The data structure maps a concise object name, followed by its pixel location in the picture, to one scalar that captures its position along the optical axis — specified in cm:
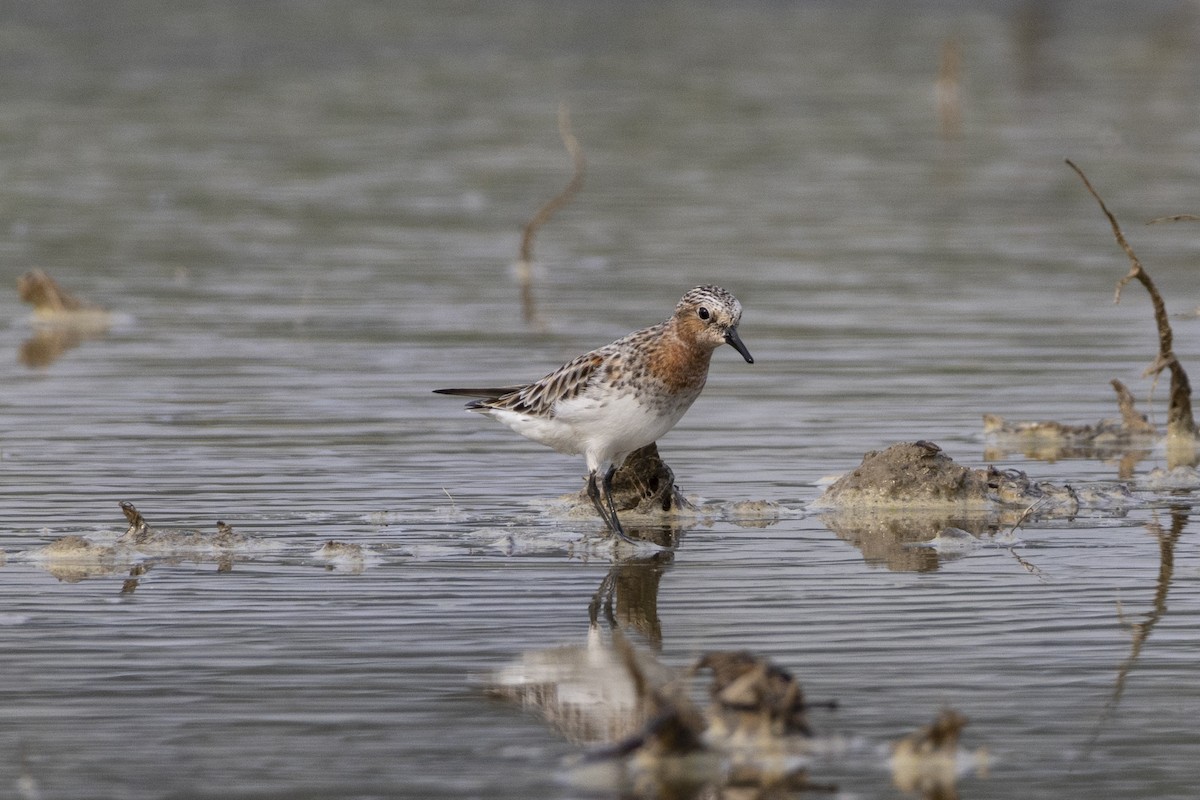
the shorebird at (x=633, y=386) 957
